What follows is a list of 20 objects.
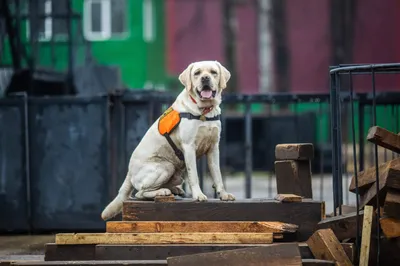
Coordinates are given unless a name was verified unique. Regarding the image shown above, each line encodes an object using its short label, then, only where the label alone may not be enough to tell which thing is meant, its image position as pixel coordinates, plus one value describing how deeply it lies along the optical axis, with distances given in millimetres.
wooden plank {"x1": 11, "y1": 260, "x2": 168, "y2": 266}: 15023
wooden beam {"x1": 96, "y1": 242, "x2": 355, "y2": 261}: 15500
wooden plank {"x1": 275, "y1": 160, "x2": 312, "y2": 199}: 17766
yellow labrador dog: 16969
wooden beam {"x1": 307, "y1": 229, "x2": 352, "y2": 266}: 15117
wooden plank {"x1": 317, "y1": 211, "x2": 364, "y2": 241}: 15977
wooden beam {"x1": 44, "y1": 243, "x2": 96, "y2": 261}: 15992
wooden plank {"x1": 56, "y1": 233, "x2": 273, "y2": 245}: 15672
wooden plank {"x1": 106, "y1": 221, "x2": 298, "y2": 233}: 16203
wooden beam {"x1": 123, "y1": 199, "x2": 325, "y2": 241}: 16641
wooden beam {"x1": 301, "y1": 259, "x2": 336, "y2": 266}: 14930
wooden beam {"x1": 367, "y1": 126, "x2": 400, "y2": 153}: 14914
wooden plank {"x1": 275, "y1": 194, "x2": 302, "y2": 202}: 16641
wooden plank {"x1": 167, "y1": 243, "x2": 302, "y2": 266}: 14477
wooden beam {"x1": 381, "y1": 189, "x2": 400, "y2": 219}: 15094
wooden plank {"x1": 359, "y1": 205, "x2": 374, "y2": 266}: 15297
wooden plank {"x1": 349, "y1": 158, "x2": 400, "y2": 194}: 15133
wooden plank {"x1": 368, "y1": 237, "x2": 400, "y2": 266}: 15633
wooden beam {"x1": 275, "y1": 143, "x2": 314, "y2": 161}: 17703
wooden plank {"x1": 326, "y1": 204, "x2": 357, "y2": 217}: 17809
